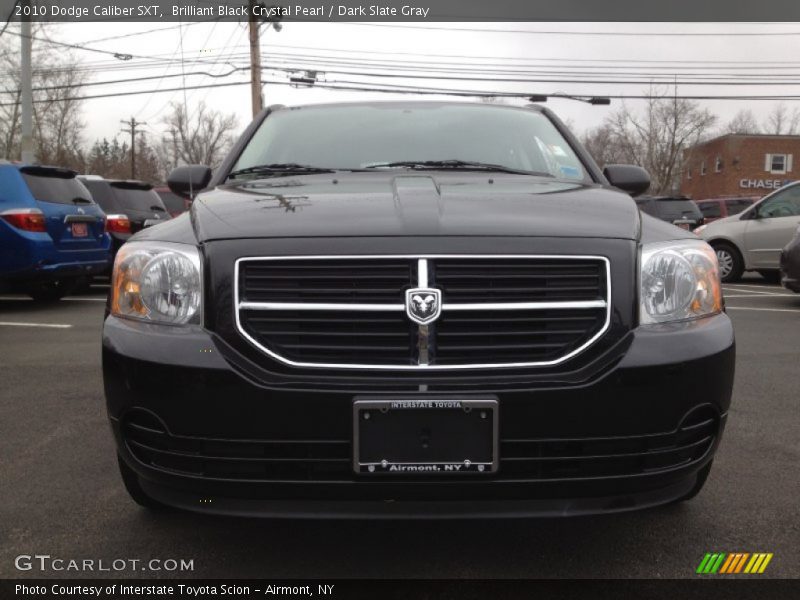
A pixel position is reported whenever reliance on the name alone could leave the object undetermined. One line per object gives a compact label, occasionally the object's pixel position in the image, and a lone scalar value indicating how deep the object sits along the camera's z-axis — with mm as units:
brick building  46781
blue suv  7914
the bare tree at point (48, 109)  30906
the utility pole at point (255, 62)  24703
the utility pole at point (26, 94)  16656
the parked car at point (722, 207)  18500
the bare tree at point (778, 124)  60188
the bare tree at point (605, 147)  56094
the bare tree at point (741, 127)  59844
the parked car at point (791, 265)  8273
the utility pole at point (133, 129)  61412
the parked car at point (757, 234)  11422
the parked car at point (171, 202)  16453
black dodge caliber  1959
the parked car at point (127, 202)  11023
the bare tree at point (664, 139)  51875
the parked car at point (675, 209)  15898
